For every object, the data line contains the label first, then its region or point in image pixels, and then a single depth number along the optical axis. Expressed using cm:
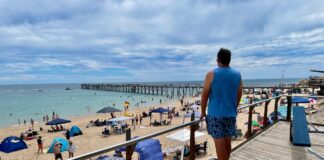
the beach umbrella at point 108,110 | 2425
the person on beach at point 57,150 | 1268
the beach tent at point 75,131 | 2123
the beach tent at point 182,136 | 1147
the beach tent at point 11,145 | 1295
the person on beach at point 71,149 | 1335
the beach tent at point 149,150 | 732
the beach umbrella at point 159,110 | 2500
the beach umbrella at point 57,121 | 2199
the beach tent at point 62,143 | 1350
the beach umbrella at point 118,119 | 2179
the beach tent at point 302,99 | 1662
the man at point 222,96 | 305
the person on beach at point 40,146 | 1685
